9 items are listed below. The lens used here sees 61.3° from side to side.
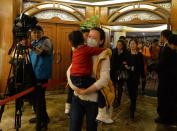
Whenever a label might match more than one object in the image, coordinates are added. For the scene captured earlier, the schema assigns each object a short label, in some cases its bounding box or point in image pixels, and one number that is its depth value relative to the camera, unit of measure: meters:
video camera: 1.58
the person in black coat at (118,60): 2.65
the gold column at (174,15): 3.17
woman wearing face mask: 1.19
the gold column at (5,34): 2.98
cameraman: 1.87
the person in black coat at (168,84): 2.26
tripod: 1.62
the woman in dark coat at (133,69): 2.42
